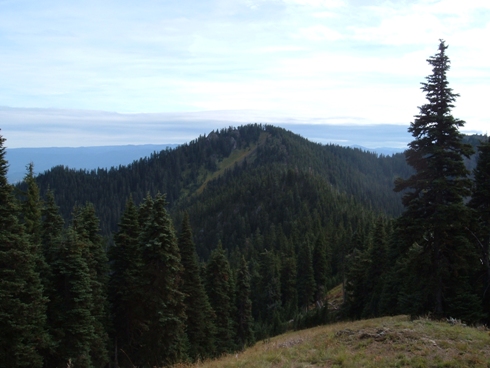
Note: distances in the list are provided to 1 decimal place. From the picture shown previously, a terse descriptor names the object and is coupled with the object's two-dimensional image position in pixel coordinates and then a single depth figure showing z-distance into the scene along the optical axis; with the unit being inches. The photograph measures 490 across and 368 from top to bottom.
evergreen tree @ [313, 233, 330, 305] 2736.2
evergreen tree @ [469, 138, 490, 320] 771.6
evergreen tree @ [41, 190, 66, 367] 781.3
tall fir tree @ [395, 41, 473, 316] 722.2
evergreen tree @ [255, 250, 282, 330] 2642.7
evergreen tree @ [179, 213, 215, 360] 1237.1
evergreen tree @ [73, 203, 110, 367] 896.8
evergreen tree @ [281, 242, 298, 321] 2719.2
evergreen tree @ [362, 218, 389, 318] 1651.1
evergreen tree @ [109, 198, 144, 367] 1011.3
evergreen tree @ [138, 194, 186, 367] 901.8
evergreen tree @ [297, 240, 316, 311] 2571.4
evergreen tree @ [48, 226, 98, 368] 789.9
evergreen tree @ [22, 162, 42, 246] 997.8
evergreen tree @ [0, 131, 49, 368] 653.3
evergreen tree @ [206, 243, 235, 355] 1502.2
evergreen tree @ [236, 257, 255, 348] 1784.0
